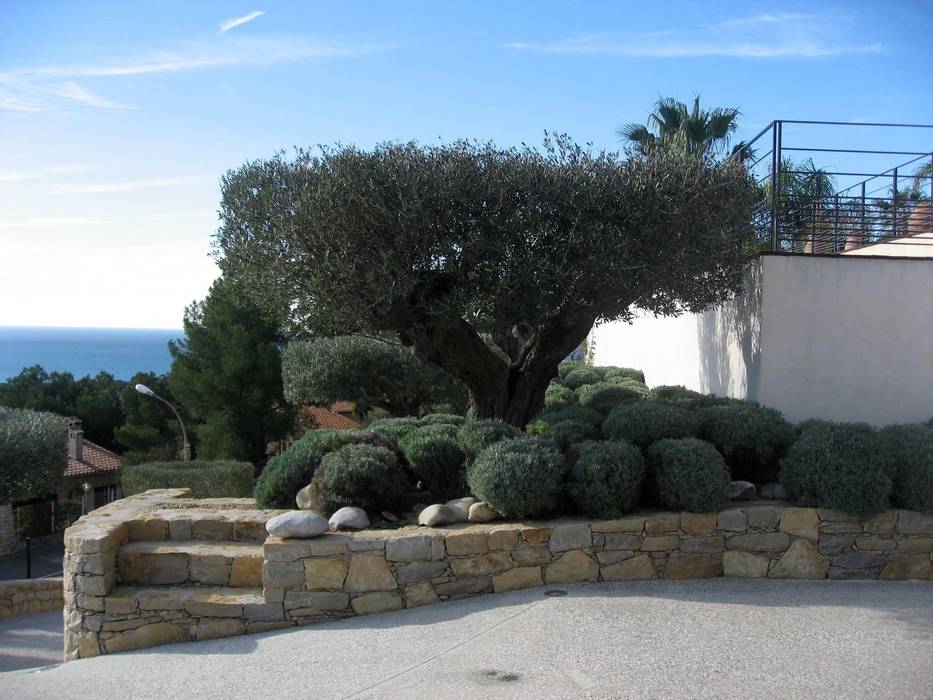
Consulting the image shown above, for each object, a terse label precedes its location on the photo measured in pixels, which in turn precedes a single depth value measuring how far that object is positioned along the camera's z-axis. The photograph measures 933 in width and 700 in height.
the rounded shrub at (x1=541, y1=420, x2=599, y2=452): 7.50
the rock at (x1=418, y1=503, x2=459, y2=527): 6.64
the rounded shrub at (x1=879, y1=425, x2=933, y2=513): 6.56
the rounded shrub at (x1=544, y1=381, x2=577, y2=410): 12.61
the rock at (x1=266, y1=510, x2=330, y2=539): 6.42
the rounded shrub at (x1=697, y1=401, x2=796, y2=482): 7.57
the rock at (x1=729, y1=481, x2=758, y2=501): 7.11
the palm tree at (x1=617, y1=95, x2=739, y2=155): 16.88
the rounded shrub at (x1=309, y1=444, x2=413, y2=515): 7.17
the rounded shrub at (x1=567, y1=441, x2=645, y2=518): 6.58
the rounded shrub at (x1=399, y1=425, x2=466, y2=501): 7.75
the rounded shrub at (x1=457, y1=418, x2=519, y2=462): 7.46
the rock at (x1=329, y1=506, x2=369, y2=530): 6.71
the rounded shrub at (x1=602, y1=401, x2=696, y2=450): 7.53
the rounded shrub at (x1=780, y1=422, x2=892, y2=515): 6.47
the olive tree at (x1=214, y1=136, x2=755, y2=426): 7.79
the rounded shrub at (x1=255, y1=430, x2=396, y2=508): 7.74
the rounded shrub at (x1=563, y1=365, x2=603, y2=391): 14.98
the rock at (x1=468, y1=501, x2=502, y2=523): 6.76
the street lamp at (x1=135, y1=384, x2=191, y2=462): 23.98
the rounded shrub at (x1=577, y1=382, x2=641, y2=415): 10.28
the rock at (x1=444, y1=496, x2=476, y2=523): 6.83
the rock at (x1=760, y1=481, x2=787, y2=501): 7.13
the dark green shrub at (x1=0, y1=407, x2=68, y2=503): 15.50
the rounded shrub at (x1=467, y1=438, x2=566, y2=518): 6.52
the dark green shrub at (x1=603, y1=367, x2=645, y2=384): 15.37
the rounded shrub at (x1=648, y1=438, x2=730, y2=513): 6.56
